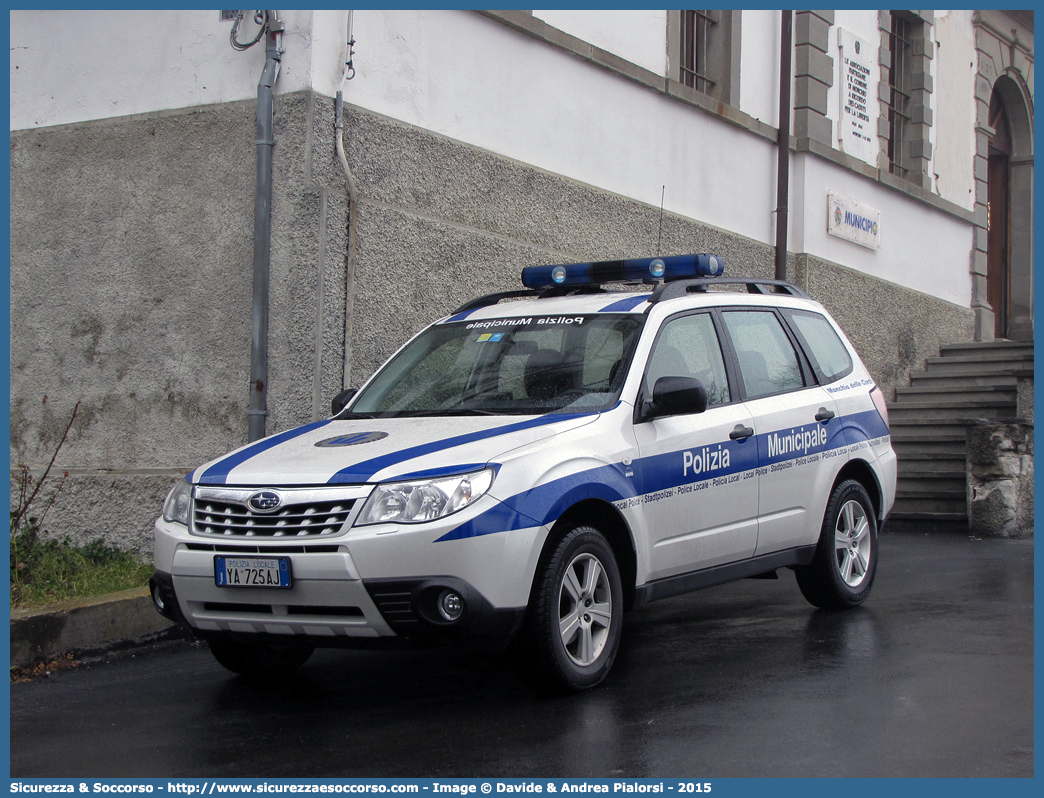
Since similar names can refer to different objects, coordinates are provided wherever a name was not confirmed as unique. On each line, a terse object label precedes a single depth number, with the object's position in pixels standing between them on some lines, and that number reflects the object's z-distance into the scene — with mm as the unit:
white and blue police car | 4812
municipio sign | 15172
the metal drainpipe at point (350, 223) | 8820
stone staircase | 12719
